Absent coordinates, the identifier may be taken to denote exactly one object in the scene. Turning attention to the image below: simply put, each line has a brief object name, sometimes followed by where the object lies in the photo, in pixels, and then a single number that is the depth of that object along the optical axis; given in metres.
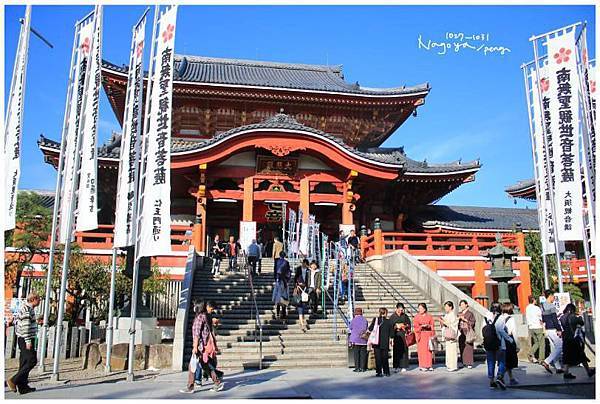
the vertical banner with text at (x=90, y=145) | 10.60
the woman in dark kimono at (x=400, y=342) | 10.34
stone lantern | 13.77
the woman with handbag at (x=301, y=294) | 12.44
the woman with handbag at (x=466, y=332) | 10.73
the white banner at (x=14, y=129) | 10.52
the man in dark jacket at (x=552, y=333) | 9.24
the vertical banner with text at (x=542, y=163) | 11.67
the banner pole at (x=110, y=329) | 9.88
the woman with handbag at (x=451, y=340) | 10.30
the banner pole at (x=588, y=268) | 9.94
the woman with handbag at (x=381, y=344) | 9.66
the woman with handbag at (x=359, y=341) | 10.10
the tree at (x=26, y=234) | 13.81
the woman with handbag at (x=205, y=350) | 8.04
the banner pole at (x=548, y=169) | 11.01
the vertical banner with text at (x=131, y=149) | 10.09
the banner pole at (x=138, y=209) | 9.12
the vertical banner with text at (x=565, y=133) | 10.87
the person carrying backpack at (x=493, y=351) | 8.24
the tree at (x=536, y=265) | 22.45
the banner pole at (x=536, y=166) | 11.79
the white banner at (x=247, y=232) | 19.69
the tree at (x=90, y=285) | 14.65
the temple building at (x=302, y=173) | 19.05
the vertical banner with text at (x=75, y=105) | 11.12
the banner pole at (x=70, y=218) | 9.02
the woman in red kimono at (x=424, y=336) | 10.34
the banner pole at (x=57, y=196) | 10.14
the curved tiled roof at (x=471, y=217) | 24.27
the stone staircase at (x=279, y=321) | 11.07
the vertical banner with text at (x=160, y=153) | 9.65
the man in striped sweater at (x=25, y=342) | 7.90
